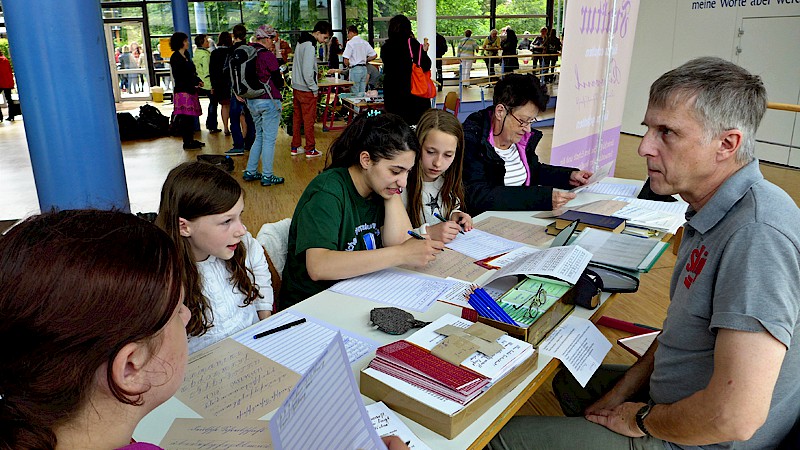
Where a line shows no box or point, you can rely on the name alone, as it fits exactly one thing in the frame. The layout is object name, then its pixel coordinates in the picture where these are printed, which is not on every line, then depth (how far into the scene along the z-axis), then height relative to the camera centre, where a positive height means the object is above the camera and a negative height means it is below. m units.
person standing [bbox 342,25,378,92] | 9.34 +0.15
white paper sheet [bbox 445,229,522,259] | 2.03 -0.65
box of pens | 1.29 -0.58
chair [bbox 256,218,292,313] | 1.95 -0.60
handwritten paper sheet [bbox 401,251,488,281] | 1.81 -0.65
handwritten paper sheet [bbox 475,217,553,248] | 2.18 -0.66
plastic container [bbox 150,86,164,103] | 13.81 -0.56
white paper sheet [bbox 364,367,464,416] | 1.01 -0.60
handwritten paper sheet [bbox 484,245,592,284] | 1.53 -0.56
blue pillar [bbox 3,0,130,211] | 2.62 -0.14
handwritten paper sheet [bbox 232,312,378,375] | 1.29 -0.65
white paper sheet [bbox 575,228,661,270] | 1.89 -0.64
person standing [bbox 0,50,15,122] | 10.94 -0.14
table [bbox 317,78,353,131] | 8.21 -0.43
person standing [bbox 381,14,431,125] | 5.89 -0.03
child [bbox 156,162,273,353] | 1.52 -0.48
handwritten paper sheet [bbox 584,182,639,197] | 2.88 -0.64
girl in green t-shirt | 1.74 -0.49
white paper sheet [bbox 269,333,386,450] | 0.76 -0.49
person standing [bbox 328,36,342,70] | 11.39 +0.27
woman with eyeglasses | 2.54 -0.43
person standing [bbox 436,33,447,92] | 11.05 +0.33
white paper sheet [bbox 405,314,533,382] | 1.11 -0.58
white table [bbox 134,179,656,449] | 1.04 -0.66
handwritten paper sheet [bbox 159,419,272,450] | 1.01 -0.65
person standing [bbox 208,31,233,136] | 7.38 -0.08
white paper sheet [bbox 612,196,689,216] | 2.48 -0.63
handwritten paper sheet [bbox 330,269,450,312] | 1.59 -0.65
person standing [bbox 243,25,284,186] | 5.71 -0.43
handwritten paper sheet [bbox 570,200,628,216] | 2.46 -0.63
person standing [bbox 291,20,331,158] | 6.87 -0.18
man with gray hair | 0.98 -0.43
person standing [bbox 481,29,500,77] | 13.10 +0.43
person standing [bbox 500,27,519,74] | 12.54 +0.40
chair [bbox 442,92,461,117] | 6.09 -0.40
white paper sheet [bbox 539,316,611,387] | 1.32 -0.68
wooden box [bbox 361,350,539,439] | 1.02 -0.62
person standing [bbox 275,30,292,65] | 9.55 +0.29
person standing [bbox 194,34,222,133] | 8.97 +0.13
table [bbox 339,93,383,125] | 7.15 -0.45
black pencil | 1.39 -0.64
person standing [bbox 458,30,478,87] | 13.37 +0.42
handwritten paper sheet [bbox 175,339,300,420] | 1.12 -0.65
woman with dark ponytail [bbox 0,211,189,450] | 0.62 -0.28
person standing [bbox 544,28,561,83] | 12.10 +0.38
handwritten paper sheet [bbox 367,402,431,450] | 1.01 -0.65
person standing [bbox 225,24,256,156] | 7.26 -0.77
